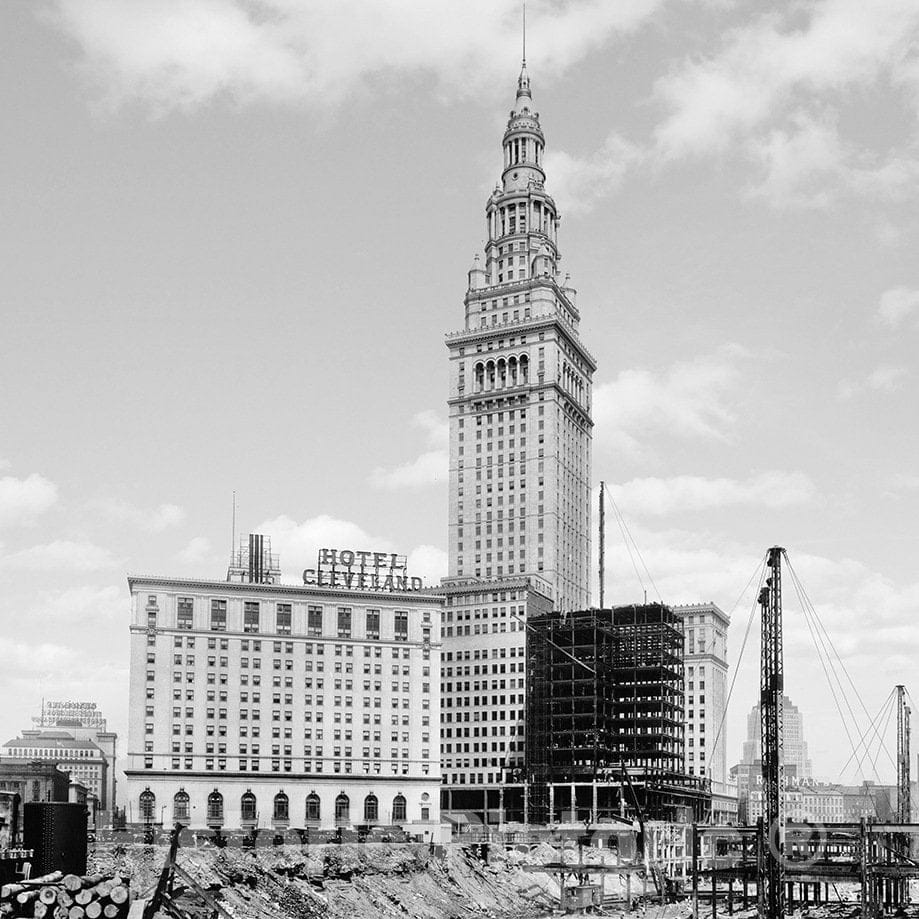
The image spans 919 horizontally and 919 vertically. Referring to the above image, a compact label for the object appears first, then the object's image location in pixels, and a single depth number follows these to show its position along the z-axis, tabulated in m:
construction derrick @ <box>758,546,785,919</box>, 111.62
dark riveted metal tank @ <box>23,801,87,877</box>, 62.06
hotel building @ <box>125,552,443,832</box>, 187.50
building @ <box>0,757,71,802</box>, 139.50
